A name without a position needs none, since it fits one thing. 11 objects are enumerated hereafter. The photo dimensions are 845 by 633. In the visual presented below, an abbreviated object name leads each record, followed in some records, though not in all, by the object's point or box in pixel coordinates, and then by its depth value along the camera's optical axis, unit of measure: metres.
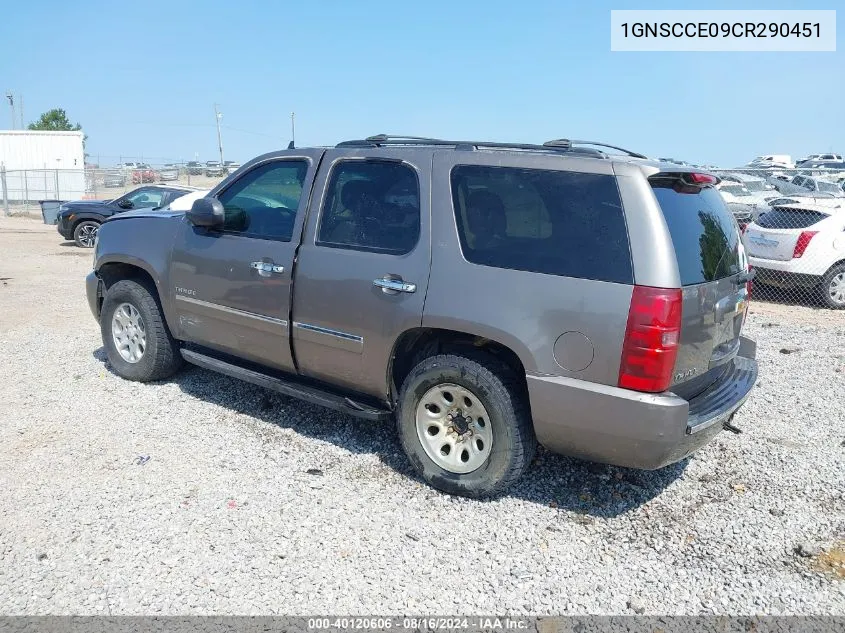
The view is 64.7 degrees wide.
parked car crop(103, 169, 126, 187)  30.45
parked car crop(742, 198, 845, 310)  9.30
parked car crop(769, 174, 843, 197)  16.45
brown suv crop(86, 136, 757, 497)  3.17
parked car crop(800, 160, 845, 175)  27.95
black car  14.83
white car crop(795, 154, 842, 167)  43.60
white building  31.69
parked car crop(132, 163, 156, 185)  30.64
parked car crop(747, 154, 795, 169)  50.97
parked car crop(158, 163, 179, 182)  32.71
